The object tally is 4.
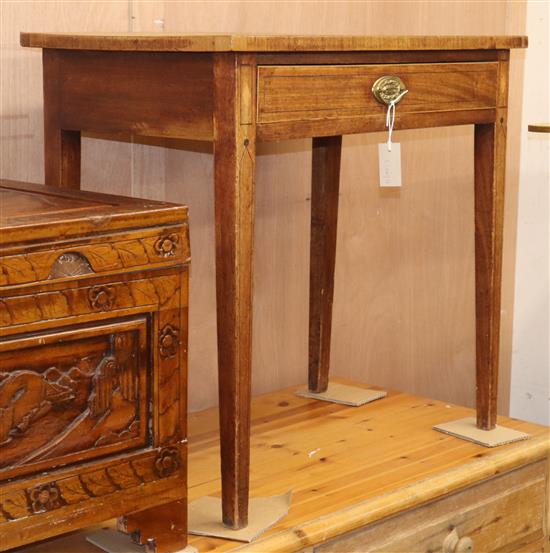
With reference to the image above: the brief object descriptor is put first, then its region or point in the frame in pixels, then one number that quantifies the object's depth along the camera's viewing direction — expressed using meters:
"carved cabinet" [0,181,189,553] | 2.25
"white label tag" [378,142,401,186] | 3.13
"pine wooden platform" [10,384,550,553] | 2.65
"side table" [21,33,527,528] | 2.46
